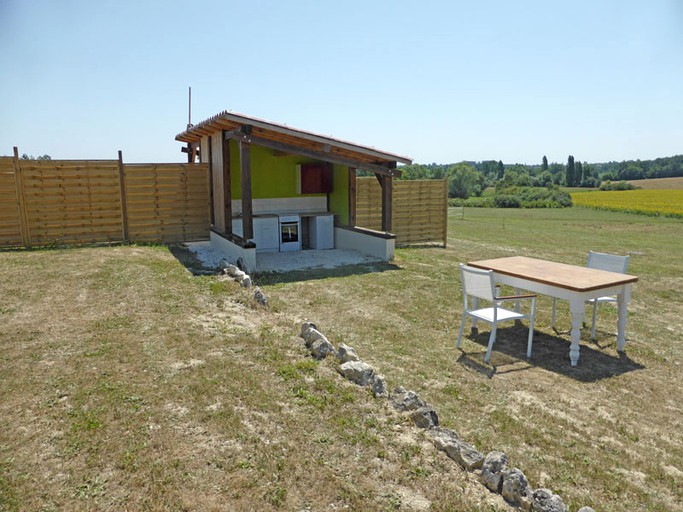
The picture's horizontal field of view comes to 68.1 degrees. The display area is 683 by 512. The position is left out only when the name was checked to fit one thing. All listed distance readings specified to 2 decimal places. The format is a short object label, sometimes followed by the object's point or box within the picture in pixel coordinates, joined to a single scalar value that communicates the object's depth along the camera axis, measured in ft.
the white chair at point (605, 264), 21.31
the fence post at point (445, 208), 47.44
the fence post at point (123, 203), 38.60
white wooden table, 17.90
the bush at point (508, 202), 139.33
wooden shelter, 32.99
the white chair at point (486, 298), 18.42
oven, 40.09
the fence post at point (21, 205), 35.40
